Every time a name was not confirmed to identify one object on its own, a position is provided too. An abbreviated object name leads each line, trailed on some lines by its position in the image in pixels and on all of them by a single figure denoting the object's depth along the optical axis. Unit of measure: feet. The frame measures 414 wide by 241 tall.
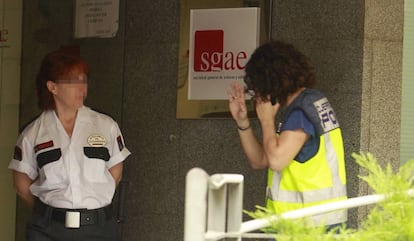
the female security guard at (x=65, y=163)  39.89
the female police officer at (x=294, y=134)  33.27
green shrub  18.34
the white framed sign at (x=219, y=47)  45.61
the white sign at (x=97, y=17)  48.72
